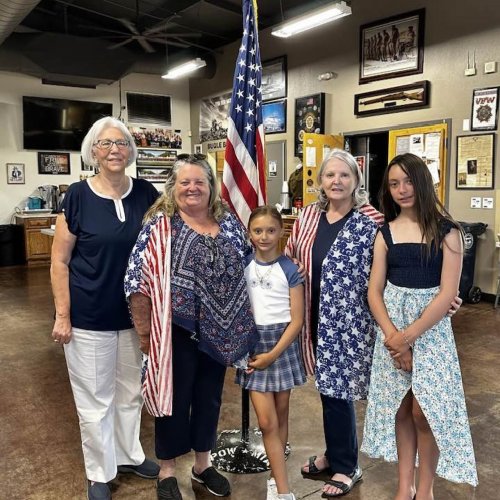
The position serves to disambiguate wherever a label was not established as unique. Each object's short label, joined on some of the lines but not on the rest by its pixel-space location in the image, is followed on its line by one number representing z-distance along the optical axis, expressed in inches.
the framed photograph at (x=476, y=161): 249.0
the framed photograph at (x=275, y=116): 370.6
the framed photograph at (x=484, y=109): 245.4
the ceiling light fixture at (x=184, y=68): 362.0
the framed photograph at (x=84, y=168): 427.5
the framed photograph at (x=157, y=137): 444.8
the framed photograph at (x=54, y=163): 410.0
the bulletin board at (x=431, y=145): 267.4
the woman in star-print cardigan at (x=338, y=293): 85.5
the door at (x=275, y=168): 374.6
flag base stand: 103.3
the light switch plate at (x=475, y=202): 255.8
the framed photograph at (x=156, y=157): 449.7
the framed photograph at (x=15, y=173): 397.1
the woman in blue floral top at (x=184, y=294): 81.2
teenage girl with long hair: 77.2
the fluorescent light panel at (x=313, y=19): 249.0
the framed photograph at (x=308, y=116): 335.4
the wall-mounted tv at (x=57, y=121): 401.1
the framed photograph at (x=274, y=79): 366.6
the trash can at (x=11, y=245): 377.1
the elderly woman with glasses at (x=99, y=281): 86.2
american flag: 105.5
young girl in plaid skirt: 85.9
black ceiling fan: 335.0
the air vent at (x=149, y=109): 440.8
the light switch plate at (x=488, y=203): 250.5
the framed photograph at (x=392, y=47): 275.3
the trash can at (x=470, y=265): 246.5
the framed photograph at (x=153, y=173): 451.1
